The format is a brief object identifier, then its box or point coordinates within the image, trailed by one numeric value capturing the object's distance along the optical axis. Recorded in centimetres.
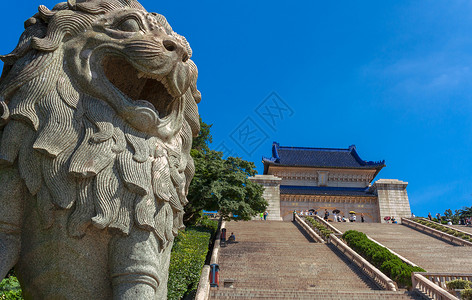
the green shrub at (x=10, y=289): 499
